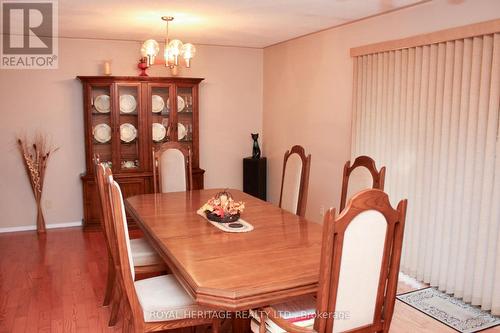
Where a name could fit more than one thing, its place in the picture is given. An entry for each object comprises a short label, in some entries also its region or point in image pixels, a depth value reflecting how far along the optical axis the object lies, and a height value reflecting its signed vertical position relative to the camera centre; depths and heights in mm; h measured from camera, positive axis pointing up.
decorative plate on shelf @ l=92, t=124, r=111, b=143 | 5414 -216
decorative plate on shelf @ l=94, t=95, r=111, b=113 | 5375 +133
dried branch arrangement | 5238 -565
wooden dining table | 1854 -681
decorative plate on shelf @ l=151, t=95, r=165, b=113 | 5605 +153
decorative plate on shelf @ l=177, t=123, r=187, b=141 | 5723 -185
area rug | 3059 -1360
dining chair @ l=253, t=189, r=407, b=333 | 1716 -593
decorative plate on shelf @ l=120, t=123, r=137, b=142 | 5488 -201
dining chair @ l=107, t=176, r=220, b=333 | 2107 -932
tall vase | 5293 -1258
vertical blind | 3121 -244
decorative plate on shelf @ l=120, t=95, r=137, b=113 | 5453 +150
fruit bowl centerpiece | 2838 -584
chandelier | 3814 +559
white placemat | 2686 -664
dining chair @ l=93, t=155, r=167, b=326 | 2609 -924
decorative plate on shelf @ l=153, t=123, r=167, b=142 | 5645 -198
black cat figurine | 6297 -419
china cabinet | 5324 -86
